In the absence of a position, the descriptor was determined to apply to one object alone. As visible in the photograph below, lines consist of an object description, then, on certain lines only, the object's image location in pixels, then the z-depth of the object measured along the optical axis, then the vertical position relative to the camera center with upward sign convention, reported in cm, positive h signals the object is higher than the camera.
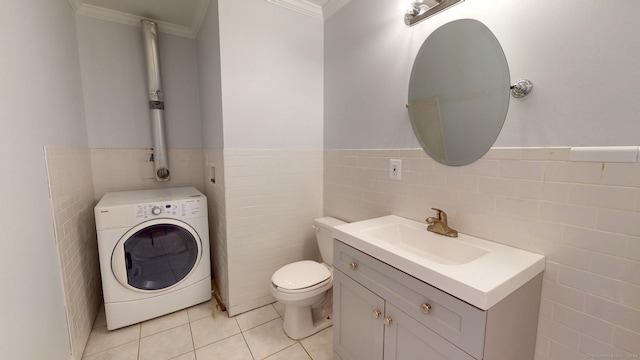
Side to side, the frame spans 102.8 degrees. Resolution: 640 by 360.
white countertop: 81 -42
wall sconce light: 129 +76
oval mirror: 114 +30
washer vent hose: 227 +50
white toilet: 170 -90
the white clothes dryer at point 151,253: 181 -75
